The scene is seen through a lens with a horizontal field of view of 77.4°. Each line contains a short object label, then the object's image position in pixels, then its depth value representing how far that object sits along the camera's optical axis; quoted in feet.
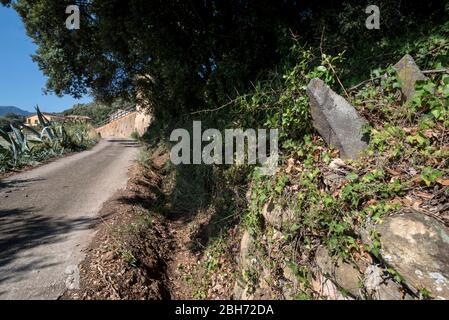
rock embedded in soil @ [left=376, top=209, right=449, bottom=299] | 6.57
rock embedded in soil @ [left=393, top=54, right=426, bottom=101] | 10.89
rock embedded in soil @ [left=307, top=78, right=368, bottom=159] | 10.87
